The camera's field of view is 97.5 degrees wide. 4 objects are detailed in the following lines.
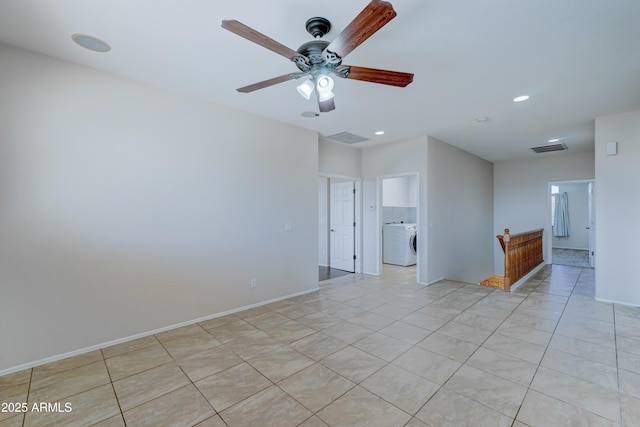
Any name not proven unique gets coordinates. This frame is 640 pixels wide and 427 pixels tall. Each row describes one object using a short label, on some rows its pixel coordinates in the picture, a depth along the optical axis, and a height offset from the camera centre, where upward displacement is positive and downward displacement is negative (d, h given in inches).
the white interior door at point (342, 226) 246.1 -10.7
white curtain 389.1 -3.9
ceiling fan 59.5 +41.2
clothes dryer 275.1 -29.8
